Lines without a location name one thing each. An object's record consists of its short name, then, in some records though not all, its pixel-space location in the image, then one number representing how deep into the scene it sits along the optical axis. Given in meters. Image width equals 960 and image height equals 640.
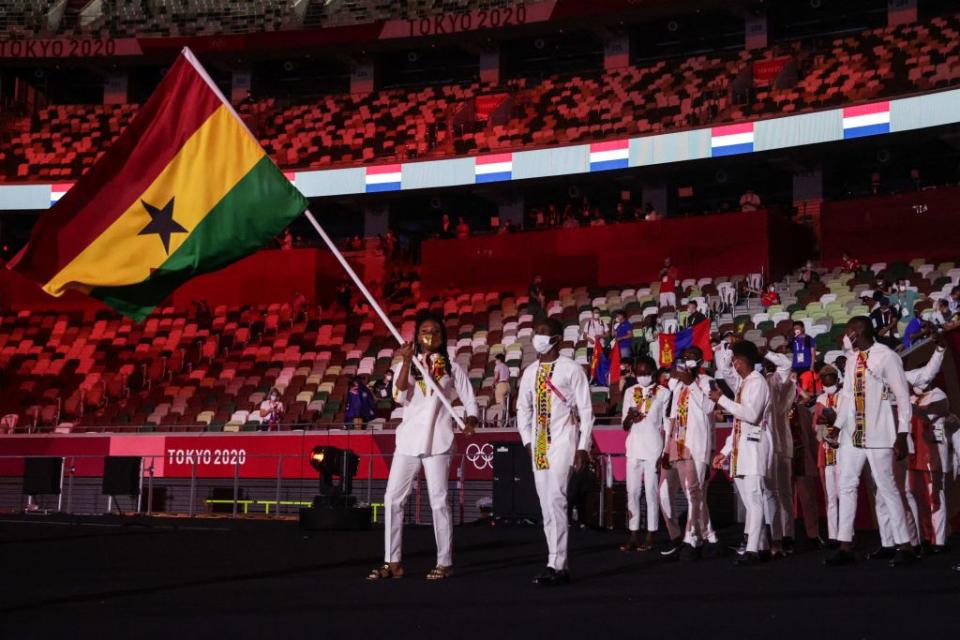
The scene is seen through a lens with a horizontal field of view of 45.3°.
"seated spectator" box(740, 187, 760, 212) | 27.03
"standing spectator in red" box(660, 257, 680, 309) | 24.00
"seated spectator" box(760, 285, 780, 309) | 23.67
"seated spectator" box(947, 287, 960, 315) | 18.77
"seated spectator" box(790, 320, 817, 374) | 18.22
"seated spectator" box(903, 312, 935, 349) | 17.47
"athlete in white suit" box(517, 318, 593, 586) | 7.88
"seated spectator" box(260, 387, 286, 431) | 22.55
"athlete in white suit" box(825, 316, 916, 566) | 8.96
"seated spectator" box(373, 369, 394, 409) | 21.08
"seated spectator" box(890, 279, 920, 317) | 20.75
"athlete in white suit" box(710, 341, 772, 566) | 9.45
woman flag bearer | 8.35
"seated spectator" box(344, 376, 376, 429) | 21.09
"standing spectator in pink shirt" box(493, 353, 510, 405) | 20.06
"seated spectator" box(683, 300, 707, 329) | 20.88
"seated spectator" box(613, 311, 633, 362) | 21.75
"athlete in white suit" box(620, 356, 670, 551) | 11.35
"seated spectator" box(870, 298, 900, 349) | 19.02
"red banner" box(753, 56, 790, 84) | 30.28
